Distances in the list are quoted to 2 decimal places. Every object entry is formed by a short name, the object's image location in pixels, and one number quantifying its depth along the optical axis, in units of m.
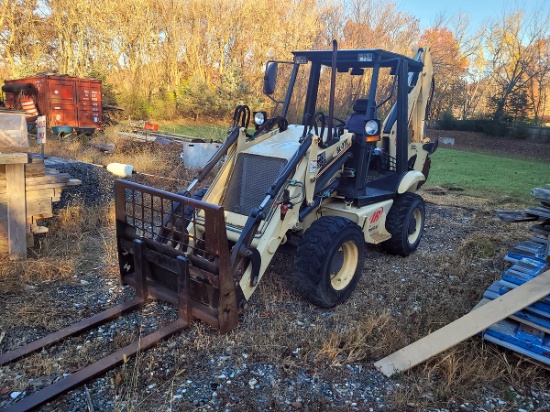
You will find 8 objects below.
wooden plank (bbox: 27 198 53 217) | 5.41
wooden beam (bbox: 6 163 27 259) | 5.09
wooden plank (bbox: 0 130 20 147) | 5.19
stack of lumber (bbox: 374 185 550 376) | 3.38
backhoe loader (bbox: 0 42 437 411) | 3.56
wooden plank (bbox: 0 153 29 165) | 4.87
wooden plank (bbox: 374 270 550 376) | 3.37
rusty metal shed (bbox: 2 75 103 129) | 15.35
